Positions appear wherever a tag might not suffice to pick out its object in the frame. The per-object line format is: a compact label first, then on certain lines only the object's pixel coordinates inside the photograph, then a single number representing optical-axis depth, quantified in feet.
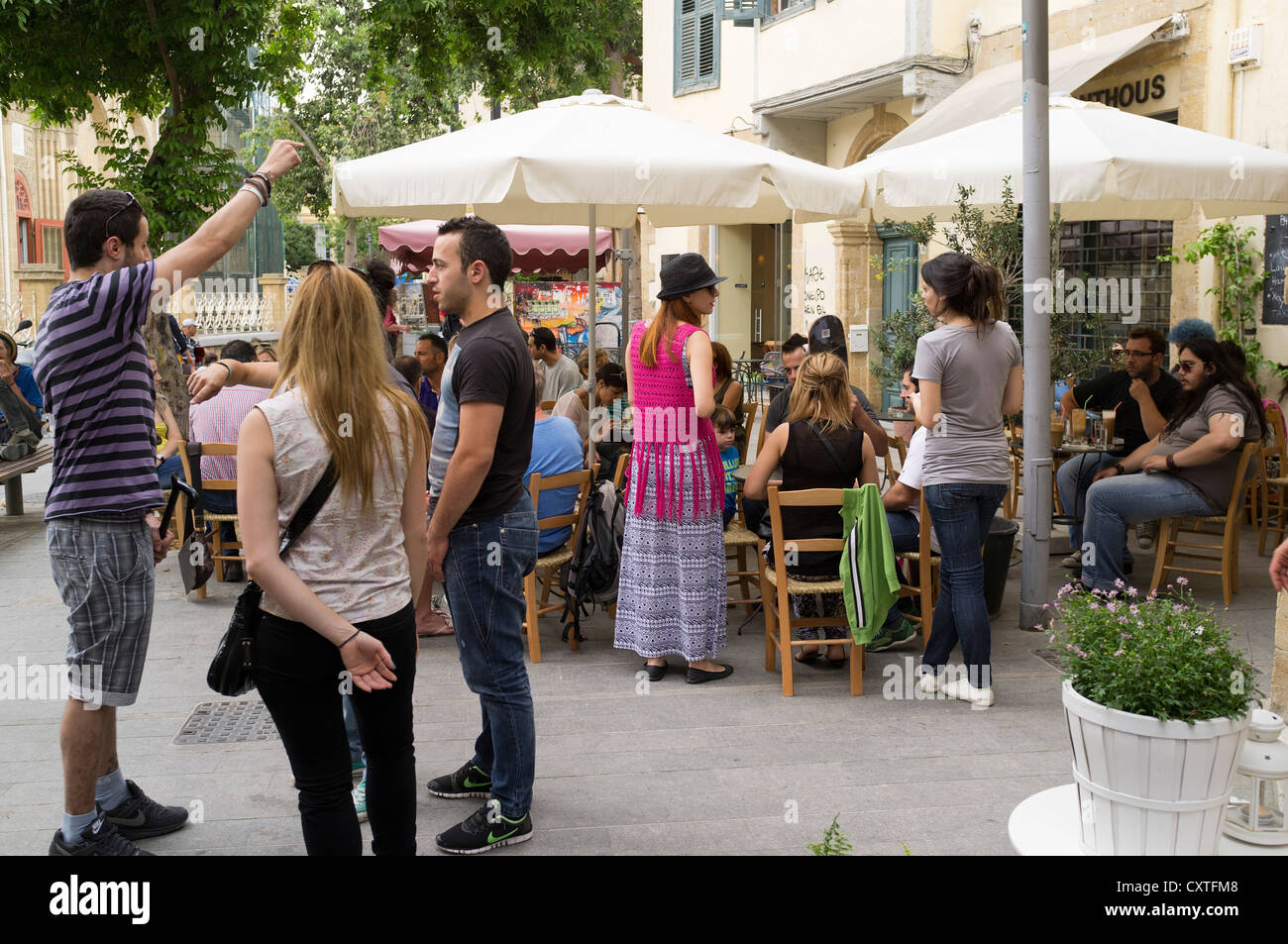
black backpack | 18.81
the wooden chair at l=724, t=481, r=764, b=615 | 20.29
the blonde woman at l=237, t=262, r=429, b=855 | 8.69
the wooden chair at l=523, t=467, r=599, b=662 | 18.35
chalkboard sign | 32.17
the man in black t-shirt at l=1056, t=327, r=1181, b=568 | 23.32
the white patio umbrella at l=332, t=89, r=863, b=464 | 19.72
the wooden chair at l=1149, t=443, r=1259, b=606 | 21.17
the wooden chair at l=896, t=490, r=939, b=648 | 17.83
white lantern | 9.33
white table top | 9.33
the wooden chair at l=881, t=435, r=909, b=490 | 22.52
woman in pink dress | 16.92
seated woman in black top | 17.53
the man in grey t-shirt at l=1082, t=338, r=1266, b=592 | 20.93
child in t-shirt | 19.92
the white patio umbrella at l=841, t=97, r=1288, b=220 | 21.09
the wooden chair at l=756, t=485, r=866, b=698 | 16.76
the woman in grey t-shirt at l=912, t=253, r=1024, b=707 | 16.20
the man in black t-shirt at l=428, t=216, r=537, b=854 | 11.26
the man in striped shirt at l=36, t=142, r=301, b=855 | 10.84
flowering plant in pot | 8.54
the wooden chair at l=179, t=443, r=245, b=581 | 22.88
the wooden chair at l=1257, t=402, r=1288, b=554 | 25.91
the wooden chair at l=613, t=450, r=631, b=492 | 19.29
